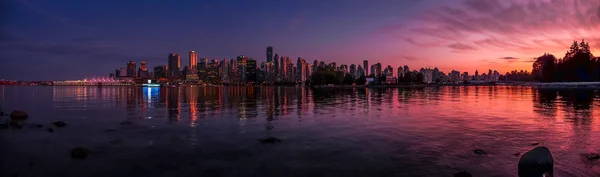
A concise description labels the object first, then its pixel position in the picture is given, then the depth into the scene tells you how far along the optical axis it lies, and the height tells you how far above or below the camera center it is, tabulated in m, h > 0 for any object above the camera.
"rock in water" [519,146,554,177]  16.91 -3.82
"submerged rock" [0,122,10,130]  36.76 -4.12
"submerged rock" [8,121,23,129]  37.46 -4.13
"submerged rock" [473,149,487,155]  23.14 -4.45
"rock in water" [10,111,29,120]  46.74 -3.86
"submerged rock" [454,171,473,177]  17.82 -4.48
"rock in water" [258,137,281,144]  27.22 -4.30
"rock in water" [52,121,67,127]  38.79 -4.10
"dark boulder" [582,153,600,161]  21.62 -4.51
